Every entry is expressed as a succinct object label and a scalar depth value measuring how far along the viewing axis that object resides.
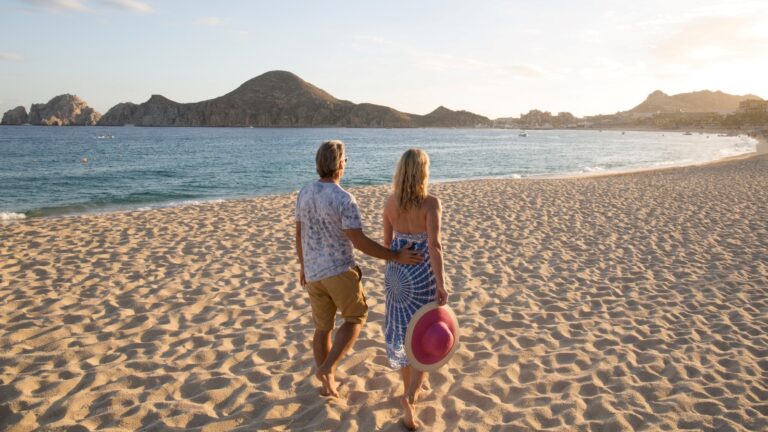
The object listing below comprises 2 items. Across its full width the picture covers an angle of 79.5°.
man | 2.76
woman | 2.64
